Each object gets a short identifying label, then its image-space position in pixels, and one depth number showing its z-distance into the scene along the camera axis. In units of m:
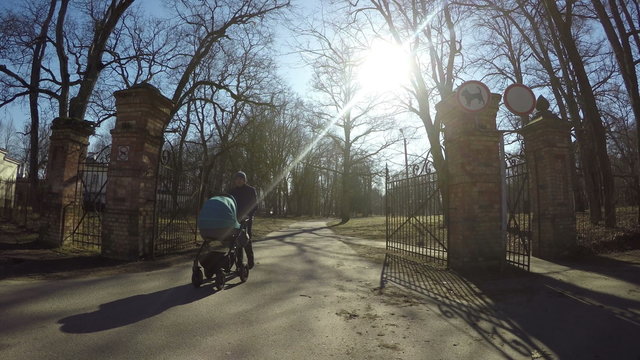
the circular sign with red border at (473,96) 6.30
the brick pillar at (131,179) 7.24
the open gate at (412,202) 8.29
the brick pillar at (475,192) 6.68
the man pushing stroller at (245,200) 6.30
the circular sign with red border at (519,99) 5.98
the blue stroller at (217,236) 5.10
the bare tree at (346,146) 27.70
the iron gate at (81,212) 8.57
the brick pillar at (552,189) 7.88
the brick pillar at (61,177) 8.44
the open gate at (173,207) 8.21
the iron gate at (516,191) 6.74
